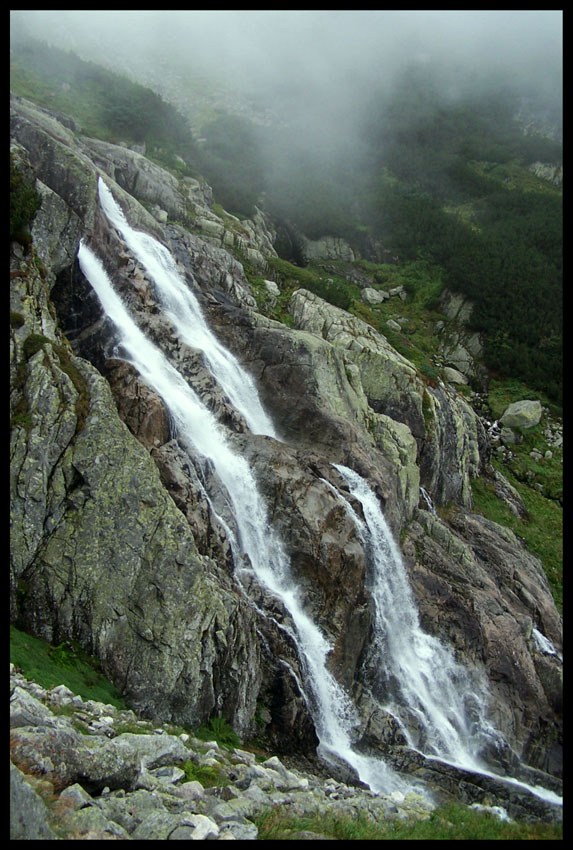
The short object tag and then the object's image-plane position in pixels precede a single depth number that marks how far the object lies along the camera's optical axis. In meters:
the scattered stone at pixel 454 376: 54.97
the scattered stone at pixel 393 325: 58.92
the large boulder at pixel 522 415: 50.69
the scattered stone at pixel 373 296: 63.16
